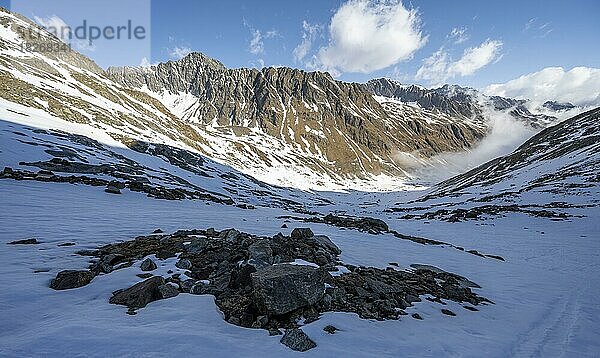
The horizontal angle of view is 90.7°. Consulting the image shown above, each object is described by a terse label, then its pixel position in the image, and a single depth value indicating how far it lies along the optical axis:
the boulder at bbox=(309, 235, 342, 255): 12.95
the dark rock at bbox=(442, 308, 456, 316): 8.27
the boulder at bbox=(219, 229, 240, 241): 11.97
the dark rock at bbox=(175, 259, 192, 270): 8.96
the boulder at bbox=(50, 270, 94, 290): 7.07
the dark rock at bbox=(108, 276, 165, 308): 6.52
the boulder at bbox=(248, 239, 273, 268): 8.96
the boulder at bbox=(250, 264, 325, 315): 6.34
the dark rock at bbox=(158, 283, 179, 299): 6.97
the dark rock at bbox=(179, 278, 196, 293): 7.54
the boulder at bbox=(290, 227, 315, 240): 13.46
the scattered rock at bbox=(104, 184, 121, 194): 23.16
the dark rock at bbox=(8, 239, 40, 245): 9.79
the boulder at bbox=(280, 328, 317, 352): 5.36
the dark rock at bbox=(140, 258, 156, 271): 8.64
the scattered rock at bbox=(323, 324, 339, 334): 6.14
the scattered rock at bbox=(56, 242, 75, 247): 10.09
